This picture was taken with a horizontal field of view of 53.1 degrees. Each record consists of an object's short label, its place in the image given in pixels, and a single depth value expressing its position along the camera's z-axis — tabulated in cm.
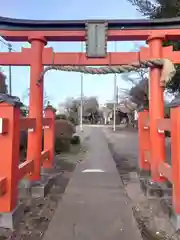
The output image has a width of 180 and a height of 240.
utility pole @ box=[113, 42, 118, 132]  2028
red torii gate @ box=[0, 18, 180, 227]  357
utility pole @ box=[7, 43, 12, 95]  1486
